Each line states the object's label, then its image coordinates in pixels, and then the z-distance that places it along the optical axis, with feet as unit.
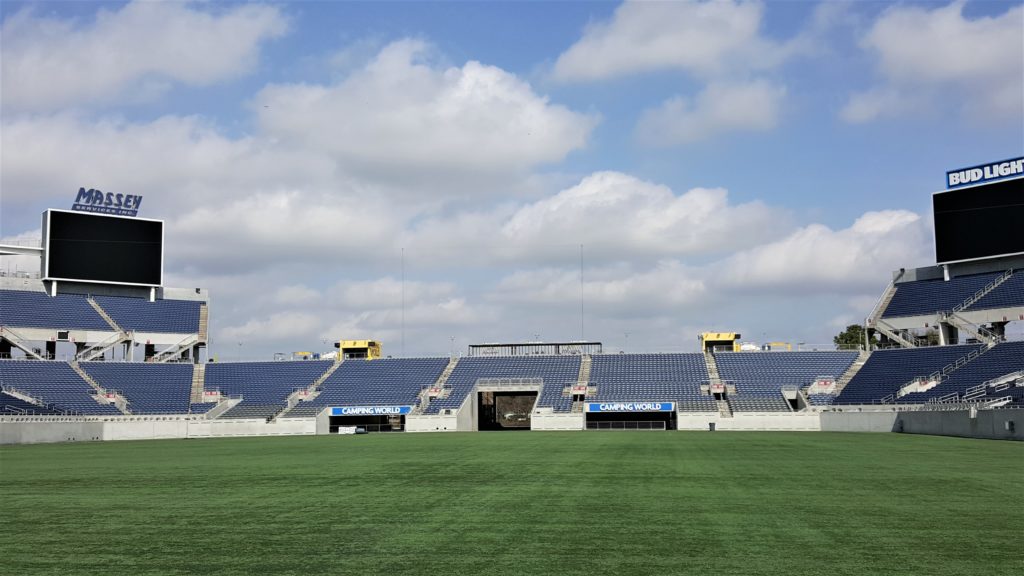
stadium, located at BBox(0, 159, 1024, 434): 212.23
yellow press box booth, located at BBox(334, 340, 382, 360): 312.29
